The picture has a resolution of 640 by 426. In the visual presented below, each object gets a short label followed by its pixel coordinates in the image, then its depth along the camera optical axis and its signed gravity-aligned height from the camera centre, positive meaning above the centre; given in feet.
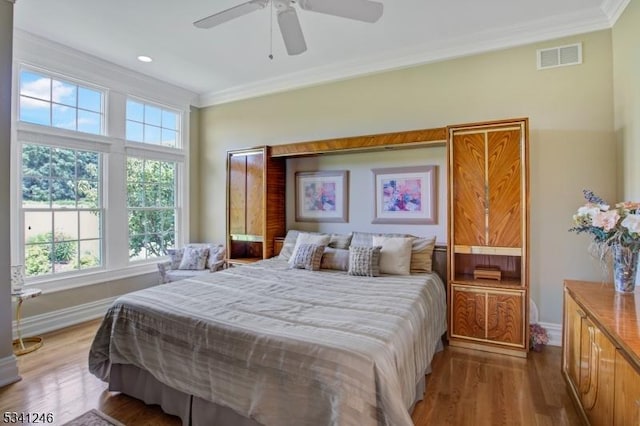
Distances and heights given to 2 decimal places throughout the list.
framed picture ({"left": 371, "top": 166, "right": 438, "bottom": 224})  12.42 +0.73
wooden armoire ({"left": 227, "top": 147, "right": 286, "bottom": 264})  14.62 +0.58
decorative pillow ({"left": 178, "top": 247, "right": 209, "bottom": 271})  15.17 -2.04
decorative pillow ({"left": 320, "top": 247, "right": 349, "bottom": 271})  11.89 -1.64
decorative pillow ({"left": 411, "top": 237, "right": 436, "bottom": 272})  11.23 -1.37
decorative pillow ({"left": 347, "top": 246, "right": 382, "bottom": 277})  10.87 -1.57
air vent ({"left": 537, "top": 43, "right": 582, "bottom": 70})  10.35 +4.97
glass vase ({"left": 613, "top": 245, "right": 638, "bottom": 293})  6.82 -1.11
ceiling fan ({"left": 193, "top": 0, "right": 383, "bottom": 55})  7.05 +4.46
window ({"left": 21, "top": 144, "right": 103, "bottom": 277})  11.82 +0.19
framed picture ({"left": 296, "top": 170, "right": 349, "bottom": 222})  14.12 +0.77
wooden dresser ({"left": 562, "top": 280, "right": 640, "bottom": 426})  4.58 -2.31
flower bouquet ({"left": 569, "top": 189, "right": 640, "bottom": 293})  6.64 -0.43
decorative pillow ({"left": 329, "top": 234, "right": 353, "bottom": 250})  12.80 -1.06
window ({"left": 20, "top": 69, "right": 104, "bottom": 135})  11.69 +4.17
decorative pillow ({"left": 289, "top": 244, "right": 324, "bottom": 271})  11.91 -1.57
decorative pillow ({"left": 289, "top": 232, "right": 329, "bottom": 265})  12.72 -1.00
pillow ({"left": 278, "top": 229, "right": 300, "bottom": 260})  13.73 -1.29
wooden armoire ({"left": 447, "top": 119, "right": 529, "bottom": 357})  9.89 -0.49
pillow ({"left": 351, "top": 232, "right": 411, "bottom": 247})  12.31 -0.91
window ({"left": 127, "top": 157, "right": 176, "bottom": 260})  15.19 +0.37
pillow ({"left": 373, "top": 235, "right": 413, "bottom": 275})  10.92 -1.40
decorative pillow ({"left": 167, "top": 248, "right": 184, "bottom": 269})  15.30 -1.94
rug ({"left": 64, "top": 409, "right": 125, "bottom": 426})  6.86 -4.30
